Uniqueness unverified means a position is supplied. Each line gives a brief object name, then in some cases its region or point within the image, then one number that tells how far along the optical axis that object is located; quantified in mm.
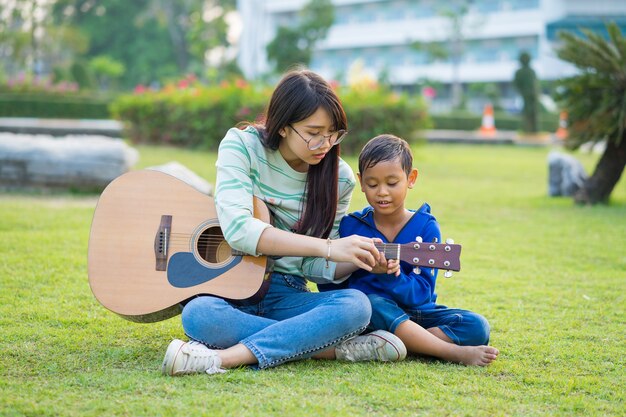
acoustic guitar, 3438
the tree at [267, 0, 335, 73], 28062
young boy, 3443
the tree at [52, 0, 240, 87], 48938
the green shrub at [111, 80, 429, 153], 13883
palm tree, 8250
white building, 46625
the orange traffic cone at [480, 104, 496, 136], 24386
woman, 3230
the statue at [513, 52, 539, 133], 22219
